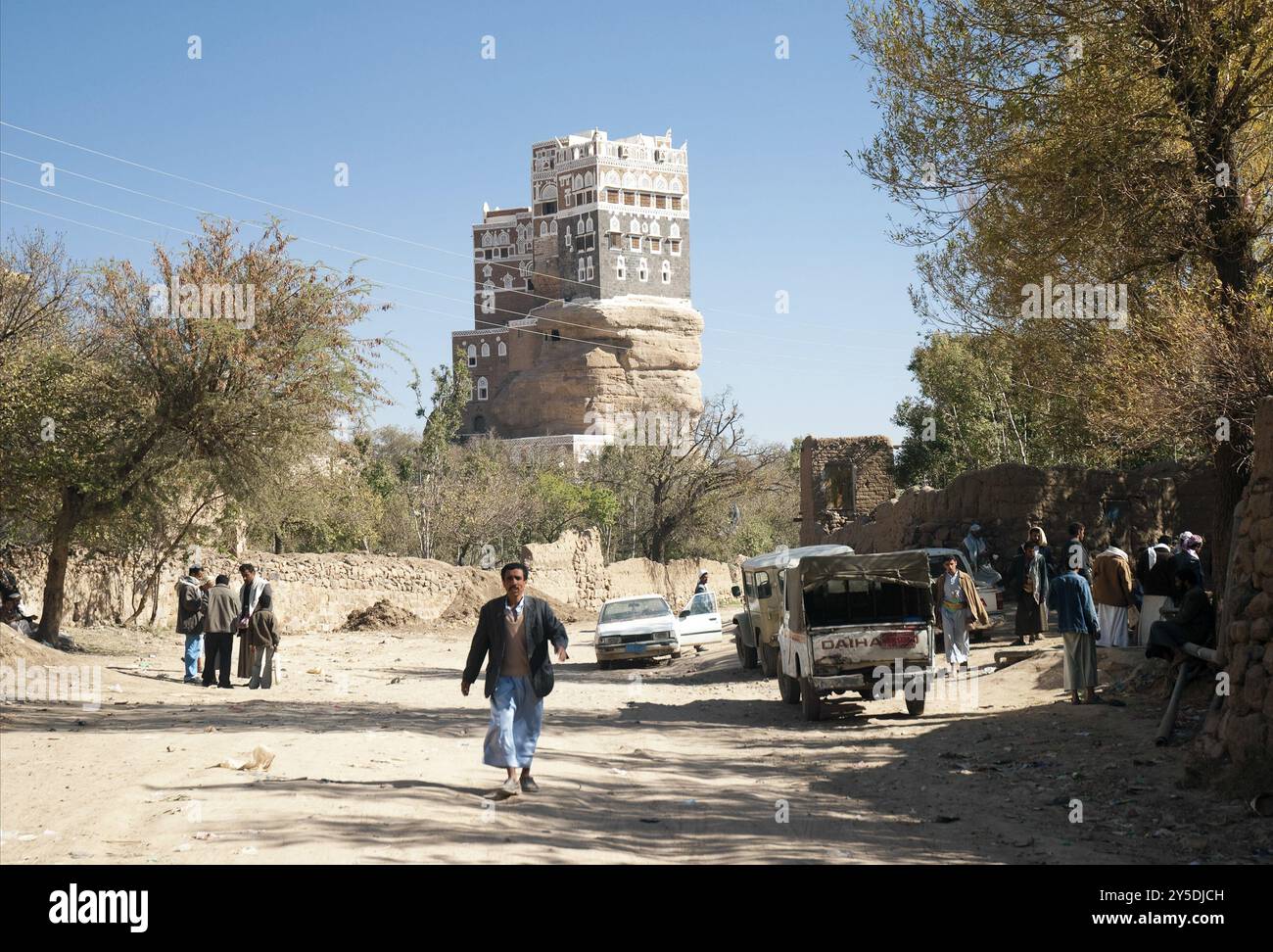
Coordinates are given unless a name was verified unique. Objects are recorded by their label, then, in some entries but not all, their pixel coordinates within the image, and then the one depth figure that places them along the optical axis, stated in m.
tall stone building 130.38
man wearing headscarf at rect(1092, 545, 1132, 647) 15.90
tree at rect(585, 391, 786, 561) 51.38
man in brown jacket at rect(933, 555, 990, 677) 17.27
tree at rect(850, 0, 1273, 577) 13.73
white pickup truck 15.09
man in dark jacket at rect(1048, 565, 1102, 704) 13.61
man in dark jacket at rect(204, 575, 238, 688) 18.48
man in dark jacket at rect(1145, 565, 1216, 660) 11.46
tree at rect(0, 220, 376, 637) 21.69
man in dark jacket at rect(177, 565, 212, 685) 19.52
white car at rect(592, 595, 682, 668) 25.95
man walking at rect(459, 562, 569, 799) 9.77
